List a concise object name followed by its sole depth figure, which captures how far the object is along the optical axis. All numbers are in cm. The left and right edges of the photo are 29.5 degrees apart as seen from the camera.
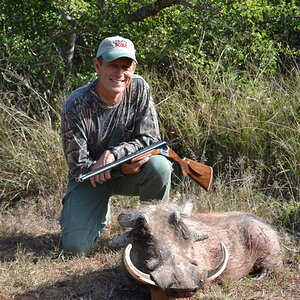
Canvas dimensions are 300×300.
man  457
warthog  317
